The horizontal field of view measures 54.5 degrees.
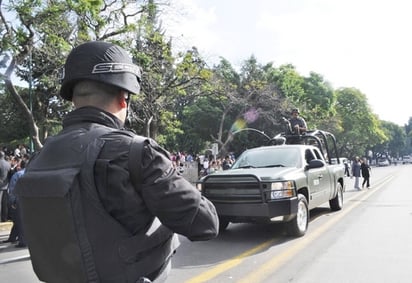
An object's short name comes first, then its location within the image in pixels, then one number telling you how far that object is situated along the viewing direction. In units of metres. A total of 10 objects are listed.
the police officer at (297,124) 11.04
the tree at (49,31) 12.09
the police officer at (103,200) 1.54
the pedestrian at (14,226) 7.52
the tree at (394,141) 110.38
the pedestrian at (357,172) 18.75
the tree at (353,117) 62.97
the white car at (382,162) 81.62
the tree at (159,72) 16.81
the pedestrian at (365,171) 18.98
